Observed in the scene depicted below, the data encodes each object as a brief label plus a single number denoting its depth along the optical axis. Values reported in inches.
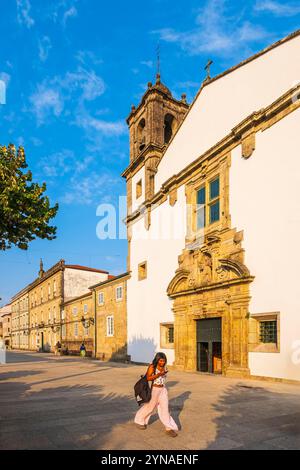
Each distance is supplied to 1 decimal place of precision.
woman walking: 245.1
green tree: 444.9
